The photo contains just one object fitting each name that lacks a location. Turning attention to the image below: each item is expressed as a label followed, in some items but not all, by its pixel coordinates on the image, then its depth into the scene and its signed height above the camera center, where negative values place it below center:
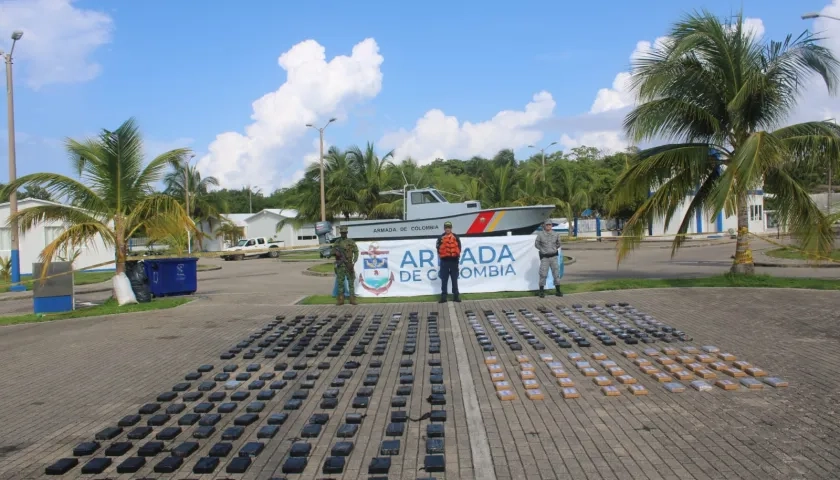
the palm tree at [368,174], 31.86 +3.10
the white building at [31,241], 28.33 +0.15
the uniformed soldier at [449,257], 12.84 -0.48
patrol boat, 23.70 +0.49
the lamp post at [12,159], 19.58 +2.67
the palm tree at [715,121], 13.11 +2.33
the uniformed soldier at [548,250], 12.95 -0.40
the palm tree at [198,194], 51.32 +3.99
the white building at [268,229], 57.38 +0.81
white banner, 14.14 -0.75
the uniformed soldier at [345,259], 13.09 -0.48
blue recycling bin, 15.70 -0.90
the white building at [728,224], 52.78 +0.15
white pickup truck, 42.30 -0.52
